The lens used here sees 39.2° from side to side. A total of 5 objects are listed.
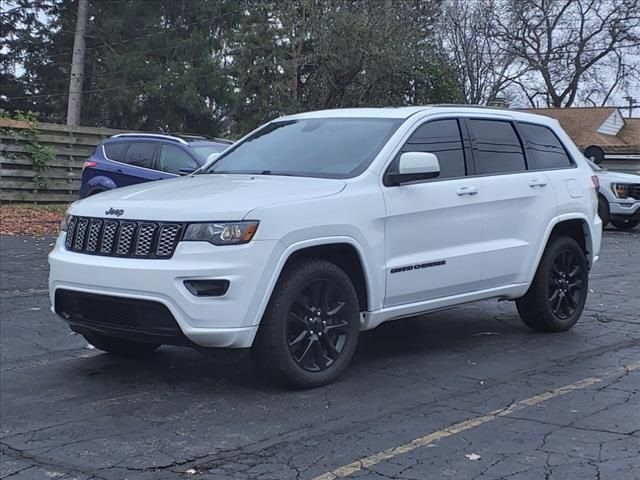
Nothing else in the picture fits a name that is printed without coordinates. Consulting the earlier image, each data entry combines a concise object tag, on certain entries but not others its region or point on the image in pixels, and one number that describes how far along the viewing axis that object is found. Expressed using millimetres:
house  36000
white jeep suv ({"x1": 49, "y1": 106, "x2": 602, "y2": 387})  5262
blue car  13883
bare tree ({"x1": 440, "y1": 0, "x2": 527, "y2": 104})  36528
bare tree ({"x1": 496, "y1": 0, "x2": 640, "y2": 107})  41969
